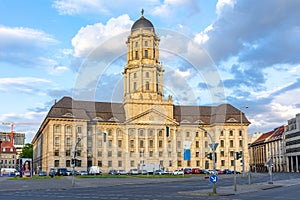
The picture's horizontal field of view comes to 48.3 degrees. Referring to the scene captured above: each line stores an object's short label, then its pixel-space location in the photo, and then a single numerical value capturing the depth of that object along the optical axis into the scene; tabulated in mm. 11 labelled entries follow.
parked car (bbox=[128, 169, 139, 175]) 82544
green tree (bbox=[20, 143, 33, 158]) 147033
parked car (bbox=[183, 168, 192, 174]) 82867
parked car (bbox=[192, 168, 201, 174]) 83508
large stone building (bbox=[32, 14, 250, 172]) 93952
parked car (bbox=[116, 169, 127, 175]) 82827
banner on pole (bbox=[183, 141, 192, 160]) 71036
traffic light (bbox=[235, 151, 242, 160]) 30274
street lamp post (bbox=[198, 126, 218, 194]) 27689
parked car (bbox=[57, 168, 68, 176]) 79526
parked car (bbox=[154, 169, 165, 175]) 79646
